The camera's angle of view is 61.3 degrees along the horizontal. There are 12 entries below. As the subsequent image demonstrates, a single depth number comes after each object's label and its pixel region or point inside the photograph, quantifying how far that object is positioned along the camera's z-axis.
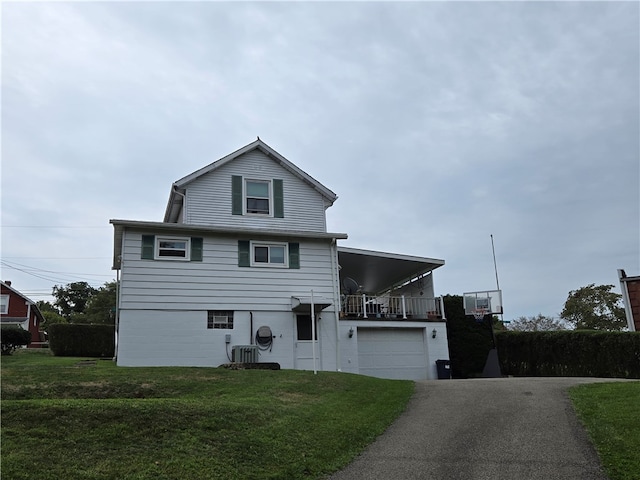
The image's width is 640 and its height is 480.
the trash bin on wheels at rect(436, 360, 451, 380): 19.47
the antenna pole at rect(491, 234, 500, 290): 21.23
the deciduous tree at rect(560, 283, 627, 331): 33.12
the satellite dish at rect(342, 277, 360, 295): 20.06
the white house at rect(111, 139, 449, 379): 16.28
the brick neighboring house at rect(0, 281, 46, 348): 38.12
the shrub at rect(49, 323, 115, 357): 21.83
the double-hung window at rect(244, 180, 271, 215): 19.08
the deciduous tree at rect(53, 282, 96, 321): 55.84
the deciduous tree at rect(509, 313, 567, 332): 39.11
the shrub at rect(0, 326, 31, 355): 19.84
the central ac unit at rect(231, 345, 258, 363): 16.38
